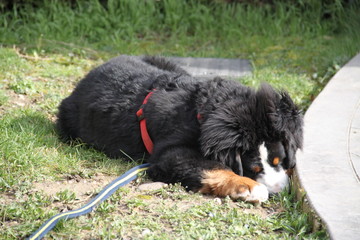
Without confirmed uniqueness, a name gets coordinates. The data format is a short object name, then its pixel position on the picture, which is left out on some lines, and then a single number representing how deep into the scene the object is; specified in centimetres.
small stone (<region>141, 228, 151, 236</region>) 572
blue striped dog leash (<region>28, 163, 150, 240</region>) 555
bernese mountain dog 700
